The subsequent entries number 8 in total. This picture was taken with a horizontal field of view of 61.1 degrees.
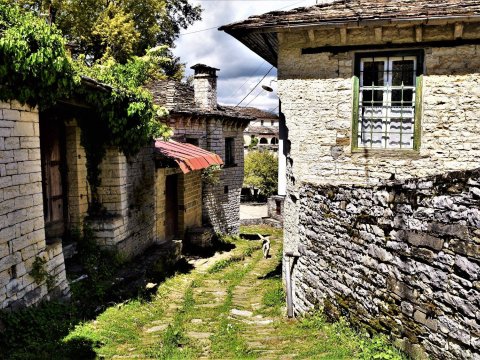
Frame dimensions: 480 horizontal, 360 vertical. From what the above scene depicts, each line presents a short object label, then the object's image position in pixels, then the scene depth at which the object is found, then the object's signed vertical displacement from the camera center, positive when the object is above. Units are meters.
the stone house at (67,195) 5.53 -0.86
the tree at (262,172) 31.16 -1.43
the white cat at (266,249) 13.53 -3.18
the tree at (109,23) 20.42 +6.93
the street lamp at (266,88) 10.64 +1.75
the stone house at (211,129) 16.09 +1.04
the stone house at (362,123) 5.07 +0.53
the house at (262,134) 51.72 +2.46
